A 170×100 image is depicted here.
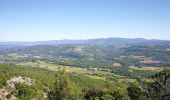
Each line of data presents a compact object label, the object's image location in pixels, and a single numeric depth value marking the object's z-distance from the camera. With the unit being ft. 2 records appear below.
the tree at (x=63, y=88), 93.55
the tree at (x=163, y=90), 68.99
